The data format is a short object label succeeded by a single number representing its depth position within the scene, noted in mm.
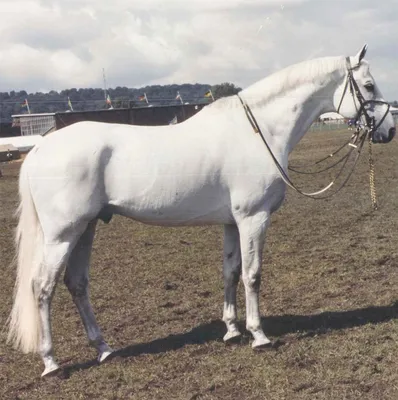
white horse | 5086
